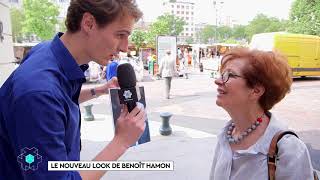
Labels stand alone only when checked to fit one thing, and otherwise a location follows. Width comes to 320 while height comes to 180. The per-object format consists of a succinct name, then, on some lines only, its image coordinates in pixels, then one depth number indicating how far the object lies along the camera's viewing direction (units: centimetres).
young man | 112
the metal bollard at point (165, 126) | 675
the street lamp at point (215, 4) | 3989
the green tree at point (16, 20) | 5312
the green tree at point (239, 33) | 8725
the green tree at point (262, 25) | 6962
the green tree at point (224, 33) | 8931
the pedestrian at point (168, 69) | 1150
